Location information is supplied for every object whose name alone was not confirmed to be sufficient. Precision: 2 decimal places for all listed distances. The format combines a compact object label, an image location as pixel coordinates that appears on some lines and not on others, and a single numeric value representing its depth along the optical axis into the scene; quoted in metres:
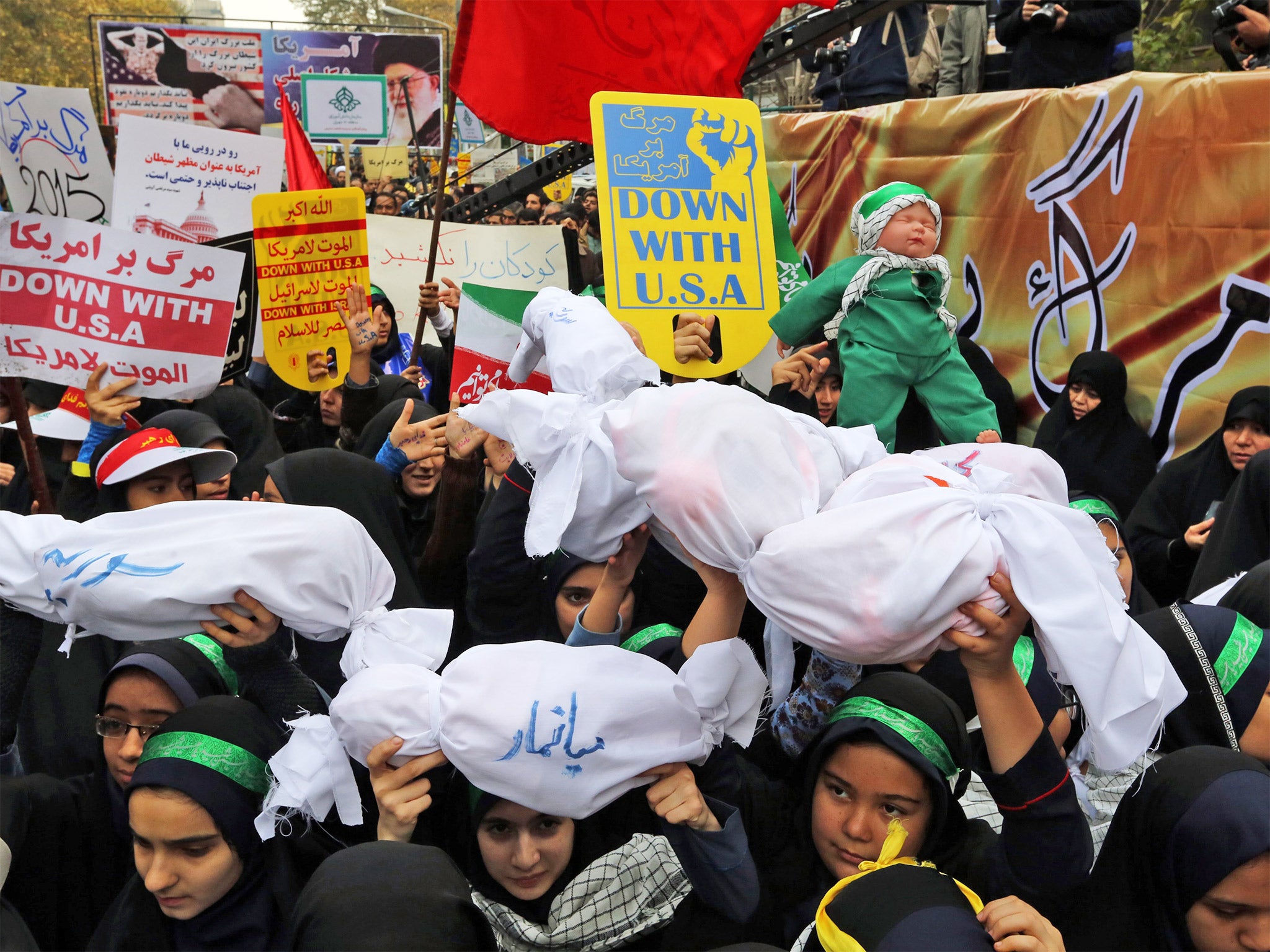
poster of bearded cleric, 23.95
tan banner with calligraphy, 3.94
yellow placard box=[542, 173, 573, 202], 15.27
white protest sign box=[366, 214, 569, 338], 5.70
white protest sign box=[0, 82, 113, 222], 4.59
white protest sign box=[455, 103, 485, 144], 23.29
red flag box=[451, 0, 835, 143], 4.05
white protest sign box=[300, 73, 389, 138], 18.48
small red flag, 5.84
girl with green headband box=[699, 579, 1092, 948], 1.95
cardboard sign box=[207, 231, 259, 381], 4.11
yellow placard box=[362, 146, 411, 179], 13.90
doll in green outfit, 3.31
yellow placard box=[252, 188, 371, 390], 4.78
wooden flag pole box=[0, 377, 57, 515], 3.02
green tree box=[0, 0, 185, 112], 26.72
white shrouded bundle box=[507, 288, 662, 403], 2.20
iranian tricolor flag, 3.40
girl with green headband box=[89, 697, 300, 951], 2.00
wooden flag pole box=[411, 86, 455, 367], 3.83
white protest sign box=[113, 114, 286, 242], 4.68
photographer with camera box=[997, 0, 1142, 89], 5.48
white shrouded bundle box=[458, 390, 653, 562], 1.92
